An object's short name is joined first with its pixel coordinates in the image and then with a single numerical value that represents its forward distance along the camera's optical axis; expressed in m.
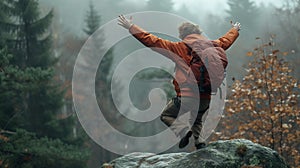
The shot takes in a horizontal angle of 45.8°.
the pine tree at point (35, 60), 17.24
